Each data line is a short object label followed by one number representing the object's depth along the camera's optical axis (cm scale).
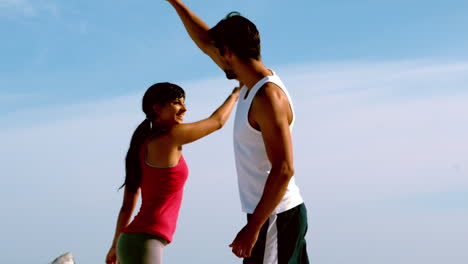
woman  528
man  415
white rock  1425
